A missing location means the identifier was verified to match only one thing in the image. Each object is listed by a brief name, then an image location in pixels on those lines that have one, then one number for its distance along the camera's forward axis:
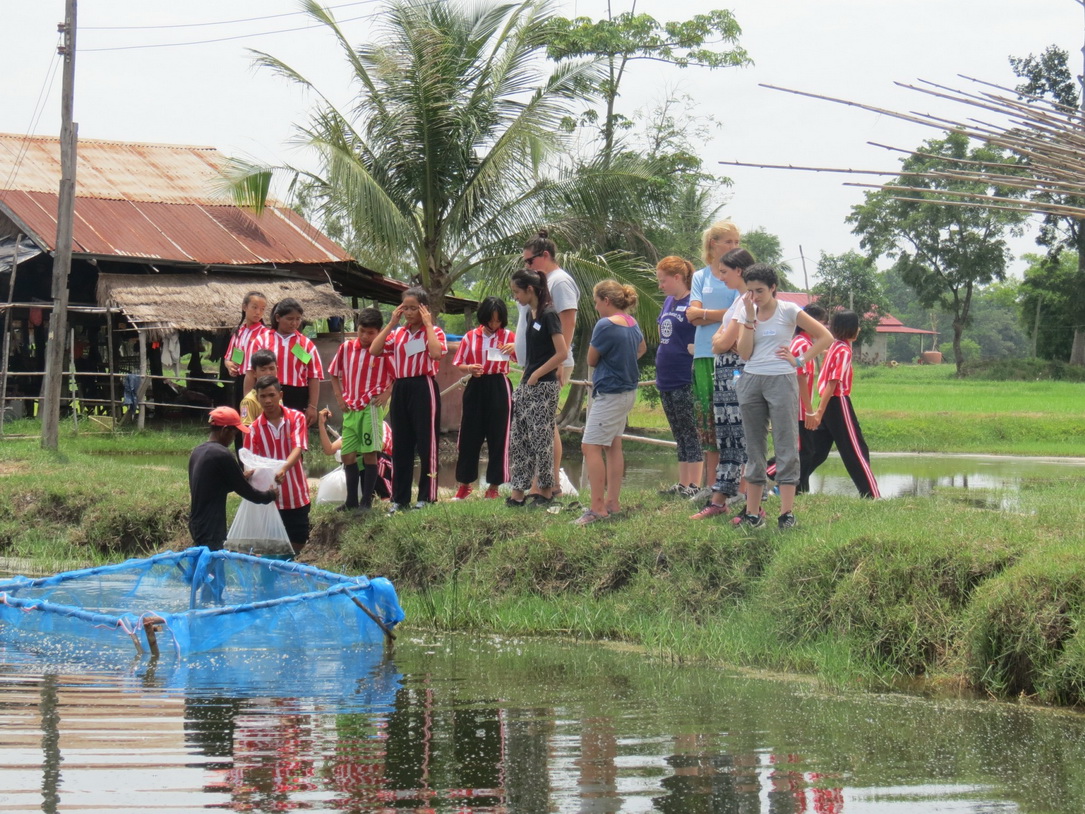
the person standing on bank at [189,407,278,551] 15.99
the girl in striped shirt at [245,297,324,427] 19.31
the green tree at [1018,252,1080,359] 95.62
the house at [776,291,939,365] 161.02
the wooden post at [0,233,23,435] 39.00
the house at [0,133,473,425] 43.37
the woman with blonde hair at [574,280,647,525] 17.11
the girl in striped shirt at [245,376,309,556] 17.02
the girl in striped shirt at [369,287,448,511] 19.38
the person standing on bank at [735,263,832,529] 15.20
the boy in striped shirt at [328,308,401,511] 19.33
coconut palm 38.22
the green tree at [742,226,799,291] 133.67
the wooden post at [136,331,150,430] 43.00
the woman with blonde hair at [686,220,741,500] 17.00
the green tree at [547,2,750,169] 49.12
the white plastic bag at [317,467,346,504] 21.23
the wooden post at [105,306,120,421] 42.50
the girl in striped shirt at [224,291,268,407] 19.91
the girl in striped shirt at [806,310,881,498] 19.08
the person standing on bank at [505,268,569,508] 17.94
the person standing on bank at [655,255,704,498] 18.25
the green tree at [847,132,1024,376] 101.50
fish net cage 13.18
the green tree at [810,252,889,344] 114.12
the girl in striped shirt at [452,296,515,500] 19.44
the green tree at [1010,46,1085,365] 81.31
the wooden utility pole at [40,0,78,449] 33.72
